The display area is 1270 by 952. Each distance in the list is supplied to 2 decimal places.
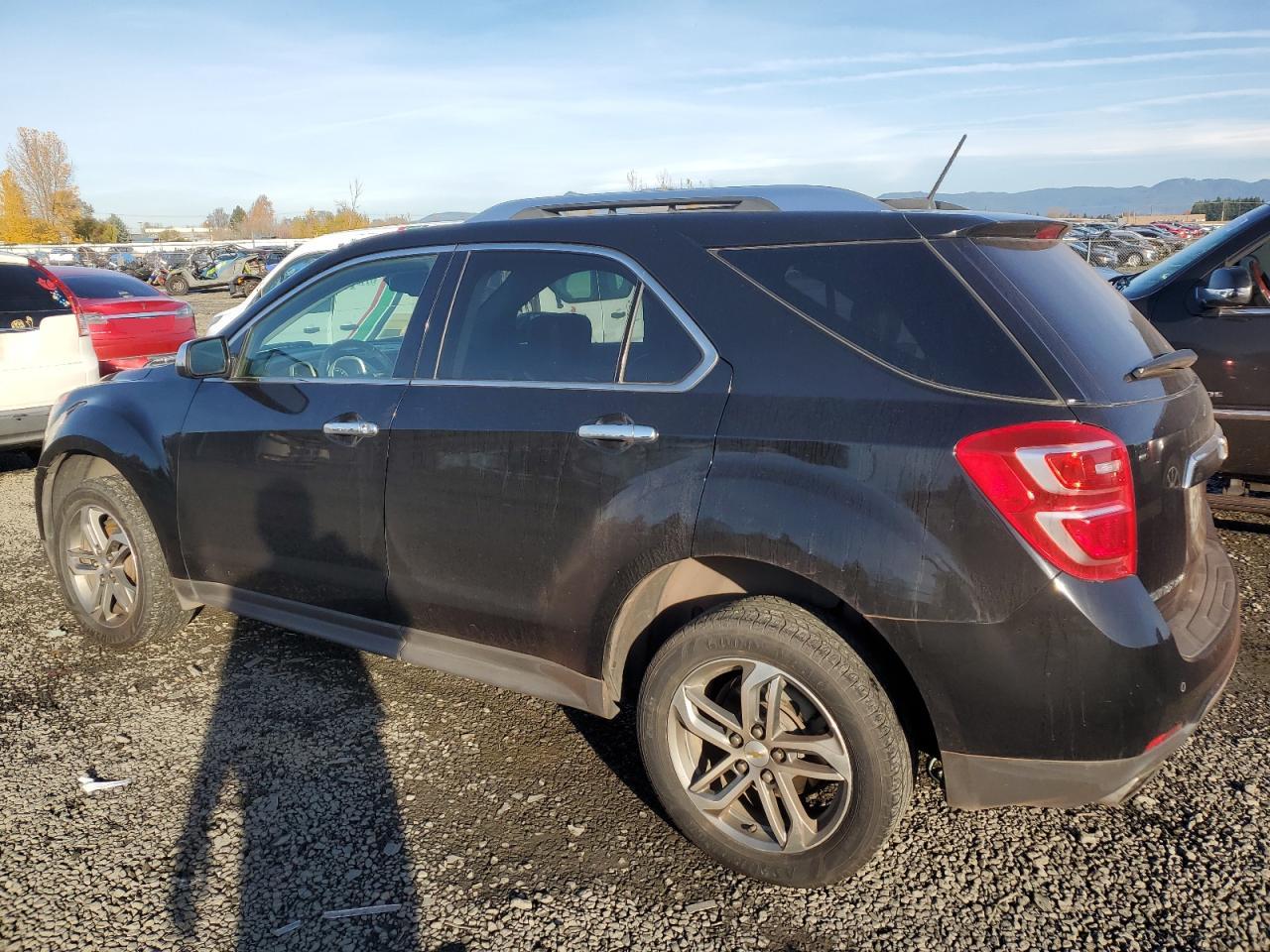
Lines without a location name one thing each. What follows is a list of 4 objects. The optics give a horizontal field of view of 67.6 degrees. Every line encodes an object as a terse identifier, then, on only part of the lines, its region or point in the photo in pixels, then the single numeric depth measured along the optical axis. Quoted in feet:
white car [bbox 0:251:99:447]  22.09
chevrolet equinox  7.30
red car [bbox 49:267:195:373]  30.55
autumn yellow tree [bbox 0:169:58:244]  250.78
